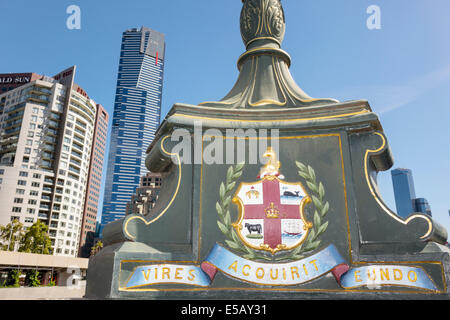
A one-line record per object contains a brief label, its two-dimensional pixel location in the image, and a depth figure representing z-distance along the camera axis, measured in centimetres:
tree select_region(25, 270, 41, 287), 4028
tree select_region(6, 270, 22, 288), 3694
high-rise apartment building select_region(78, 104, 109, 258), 10138
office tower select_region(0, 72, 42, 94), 10325
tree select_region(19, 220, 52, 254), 5394
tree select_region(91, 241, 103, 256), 7845
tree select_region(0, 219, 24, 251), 5428
